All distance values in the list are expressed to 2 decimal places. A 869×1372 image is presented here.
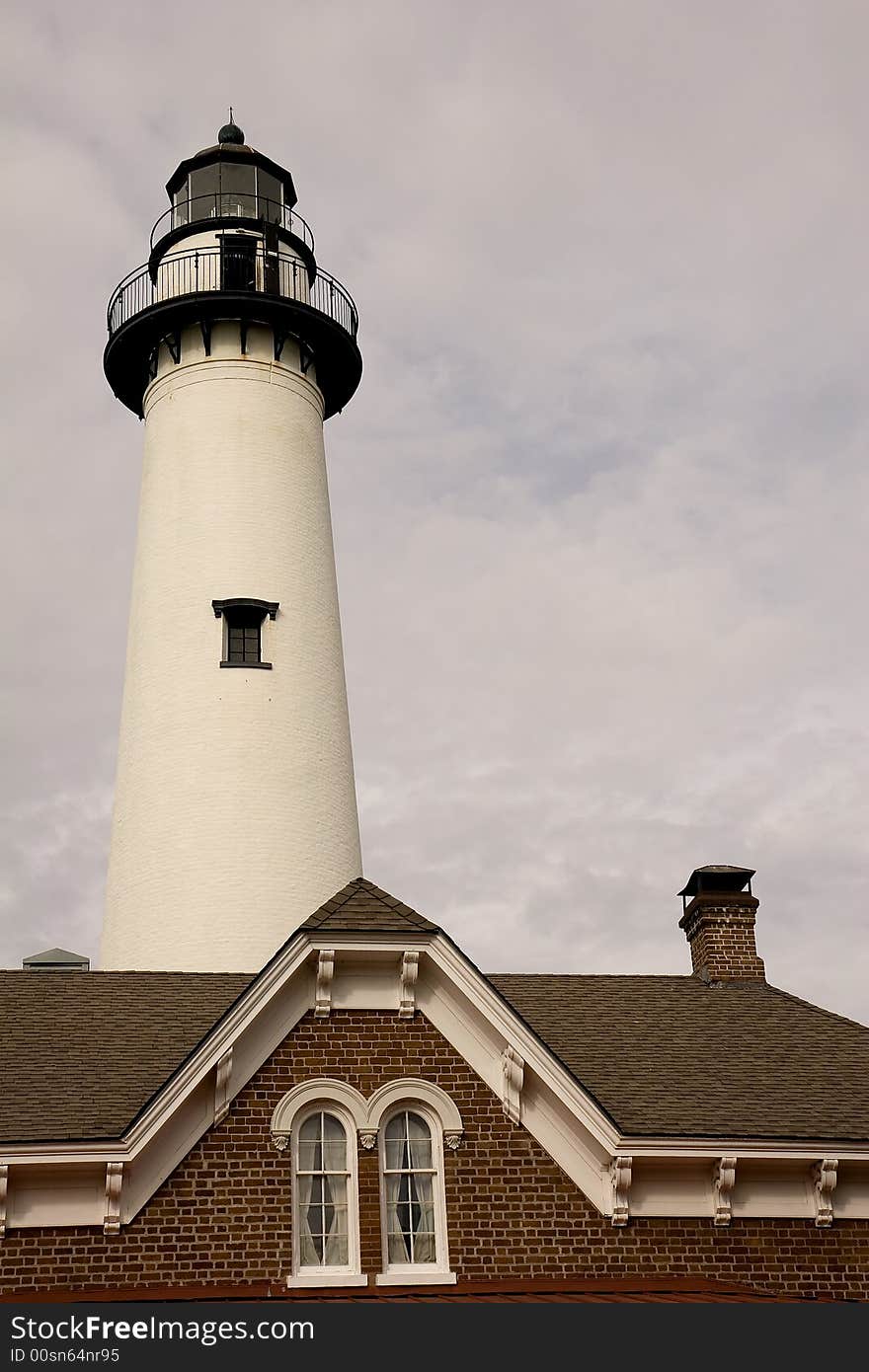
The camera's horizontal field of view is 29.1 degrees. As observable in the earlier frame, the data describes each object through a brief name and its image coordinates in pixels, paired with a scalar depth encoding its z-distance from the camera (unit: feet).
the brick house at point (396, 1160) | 53.93
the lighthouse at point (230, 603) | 82.48
